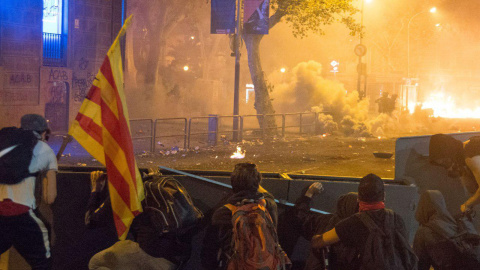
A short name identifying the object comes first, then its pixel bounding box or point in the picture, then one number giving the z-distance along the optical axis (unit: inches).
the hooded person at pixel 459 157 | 188.7
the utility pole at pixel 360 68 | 1073.0
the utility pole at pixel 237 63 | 771.0
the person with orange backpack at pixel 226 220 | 143.6
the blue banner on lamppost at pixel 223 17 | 767.7
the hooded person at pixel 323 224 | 141.6
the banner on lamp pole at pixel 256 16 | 777.6
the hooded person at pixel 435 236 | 168.2
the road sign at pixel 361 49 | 1067.3
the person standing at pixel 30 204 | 145.8
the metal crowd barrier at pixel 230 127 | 653.9
